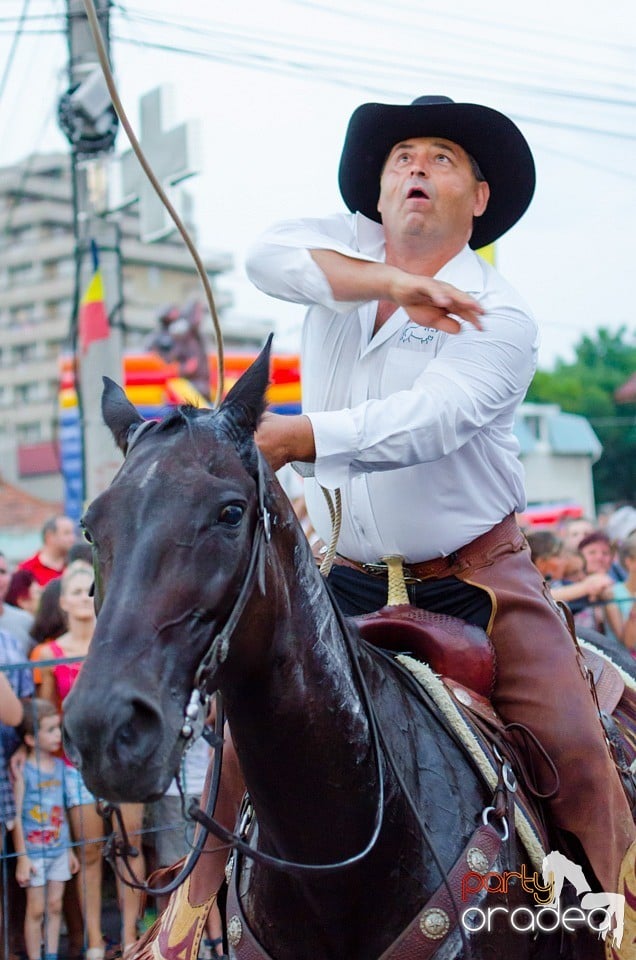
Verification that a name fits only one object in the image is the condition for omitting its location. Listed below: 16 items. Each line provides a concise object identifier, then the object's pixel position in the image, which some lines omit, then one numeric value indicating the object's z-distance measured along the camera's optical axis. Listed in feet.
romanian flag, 26.73
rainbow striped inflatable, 50.73
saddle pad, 9.68
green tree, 153.28
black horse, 6.72
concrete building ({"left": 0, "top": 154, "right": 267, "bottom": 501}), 131.44
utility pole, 26.22
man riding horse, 9.50
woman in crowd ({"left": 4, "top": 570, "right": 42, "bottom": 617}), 23.18
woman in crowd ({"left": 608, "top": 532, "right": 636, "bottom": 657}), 23.88
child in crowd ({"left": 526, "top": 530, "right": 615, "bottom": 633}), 25.70
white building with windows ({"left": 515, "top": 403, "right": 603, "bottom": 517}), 99.30
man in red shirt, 25.00
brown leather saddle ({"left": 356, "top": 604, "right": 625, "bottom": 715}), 10.36
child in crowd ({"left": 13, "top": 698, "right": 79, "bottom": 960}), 16.75
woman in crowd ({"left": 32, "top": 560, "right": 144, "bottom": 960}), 16.96
